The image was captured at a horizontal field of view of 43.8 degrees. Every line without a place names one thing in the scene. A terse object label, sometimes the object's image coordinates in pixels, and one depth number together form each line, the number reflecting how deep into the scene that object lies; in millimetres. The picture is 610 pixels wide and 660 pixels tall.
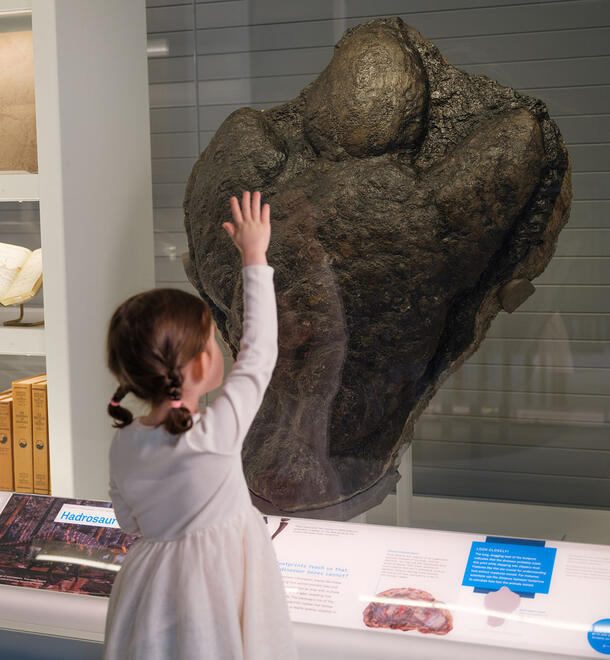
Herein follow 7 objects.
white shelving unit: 1991
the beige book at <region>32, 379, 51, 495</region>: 2115
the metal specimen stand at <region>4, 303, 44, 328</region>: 2109
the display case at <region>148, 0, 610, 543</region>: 1581
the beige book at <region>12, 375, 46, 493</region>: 2133
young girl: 1022
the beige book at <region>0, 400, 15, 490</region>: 2180
